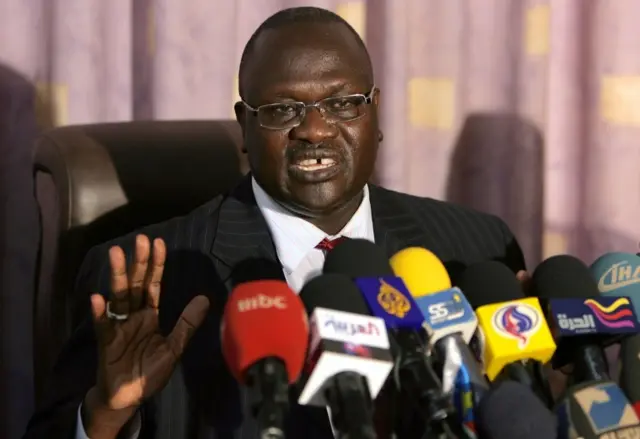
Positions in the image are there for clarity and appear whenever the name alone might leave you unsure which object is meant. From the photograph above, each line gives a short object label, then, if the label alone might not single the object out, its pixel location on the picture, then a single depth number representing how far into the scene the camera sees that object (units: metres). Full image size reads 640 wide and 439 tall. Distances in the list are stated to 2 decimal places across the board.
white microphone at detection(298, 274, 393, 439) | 2.58
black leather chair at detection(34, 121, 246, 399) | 3.12
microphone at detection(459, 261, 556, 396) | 2.72
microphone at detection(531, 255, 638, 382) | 2.73
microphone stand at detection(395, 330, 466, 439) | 2.59
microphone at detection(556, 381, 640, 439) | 2.62
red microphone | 2.55
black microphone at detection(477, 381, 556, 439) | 2.62
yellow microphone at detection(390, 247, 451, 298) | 2.77
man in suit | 2.94
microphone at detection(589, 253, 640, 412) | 2.84
